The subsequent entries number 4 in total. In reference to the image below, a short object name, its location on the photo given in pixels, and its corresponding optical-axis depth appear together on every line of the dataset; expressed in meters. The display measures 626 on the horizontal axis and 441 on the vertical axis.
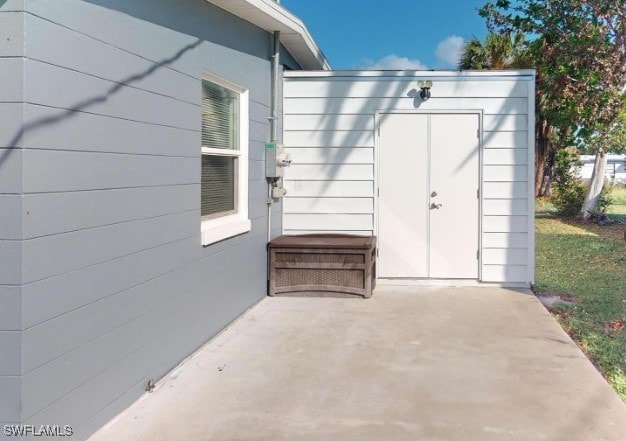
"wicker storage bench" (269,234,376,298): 5.67
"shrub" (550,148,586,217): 14.10
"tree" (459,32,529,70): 14.19
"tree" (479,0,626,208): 10.28
